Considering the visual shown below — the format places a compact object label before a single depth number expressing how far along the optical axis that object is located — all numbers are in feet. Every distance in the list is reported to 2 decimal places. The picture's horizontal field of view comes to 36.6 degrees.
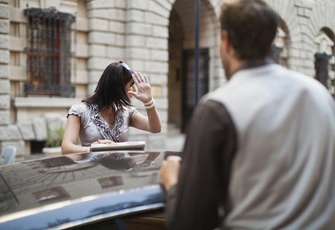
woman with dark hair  11.48
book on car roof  9.37
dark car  5.94
